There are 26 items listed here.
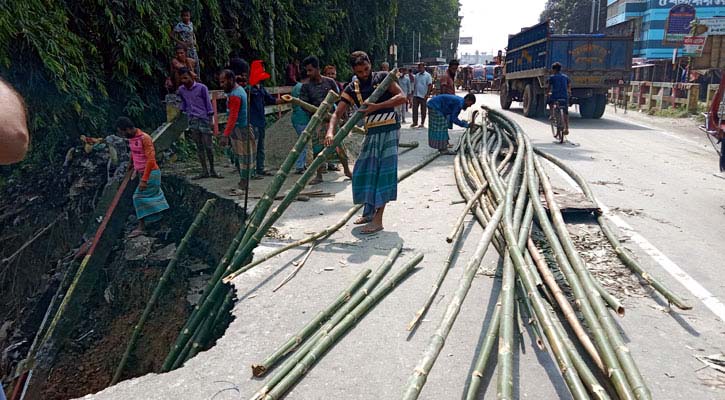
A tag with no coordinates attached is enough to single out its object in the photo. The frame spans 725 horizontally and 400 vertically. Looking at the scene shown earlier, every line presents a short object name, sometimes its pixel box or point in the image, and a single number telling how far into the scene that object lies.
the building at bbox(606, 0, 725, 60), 40.03
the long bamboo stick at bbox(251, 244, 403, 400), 2.56
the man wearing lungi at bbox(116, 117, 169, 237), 5.32
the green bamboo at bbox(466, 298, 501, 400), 2.38
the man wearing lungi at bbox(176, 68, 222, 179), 6.98
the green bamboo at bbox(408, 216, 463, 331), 3.19
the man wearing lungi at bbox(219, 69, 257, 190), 6.64
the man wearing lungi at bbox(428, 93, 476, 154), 8.61
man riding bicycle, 10.74
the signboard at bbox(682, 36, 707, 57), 18.69
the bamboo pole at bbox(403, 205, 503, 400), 2.40
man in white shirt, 12.64
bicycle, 10.56
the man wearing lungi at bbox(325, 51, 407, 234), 4.80
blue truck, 14.31
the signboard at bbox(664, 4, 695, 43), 27.72
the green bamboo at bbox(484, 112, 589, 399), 2.28
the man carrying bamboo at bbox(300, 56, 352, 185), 6.71
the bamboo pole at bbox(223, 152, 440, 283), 3.96
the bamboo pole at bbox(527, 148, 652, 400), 2.22
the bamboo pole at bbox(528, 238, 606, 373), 2.56
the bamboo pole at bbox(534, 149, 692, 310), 3.28
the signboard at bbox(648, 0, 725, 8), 39.66
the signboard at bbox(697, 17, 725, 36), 23.94
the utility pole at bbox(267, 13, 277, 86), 11.07
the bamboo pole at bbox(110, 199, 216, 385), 4.13
